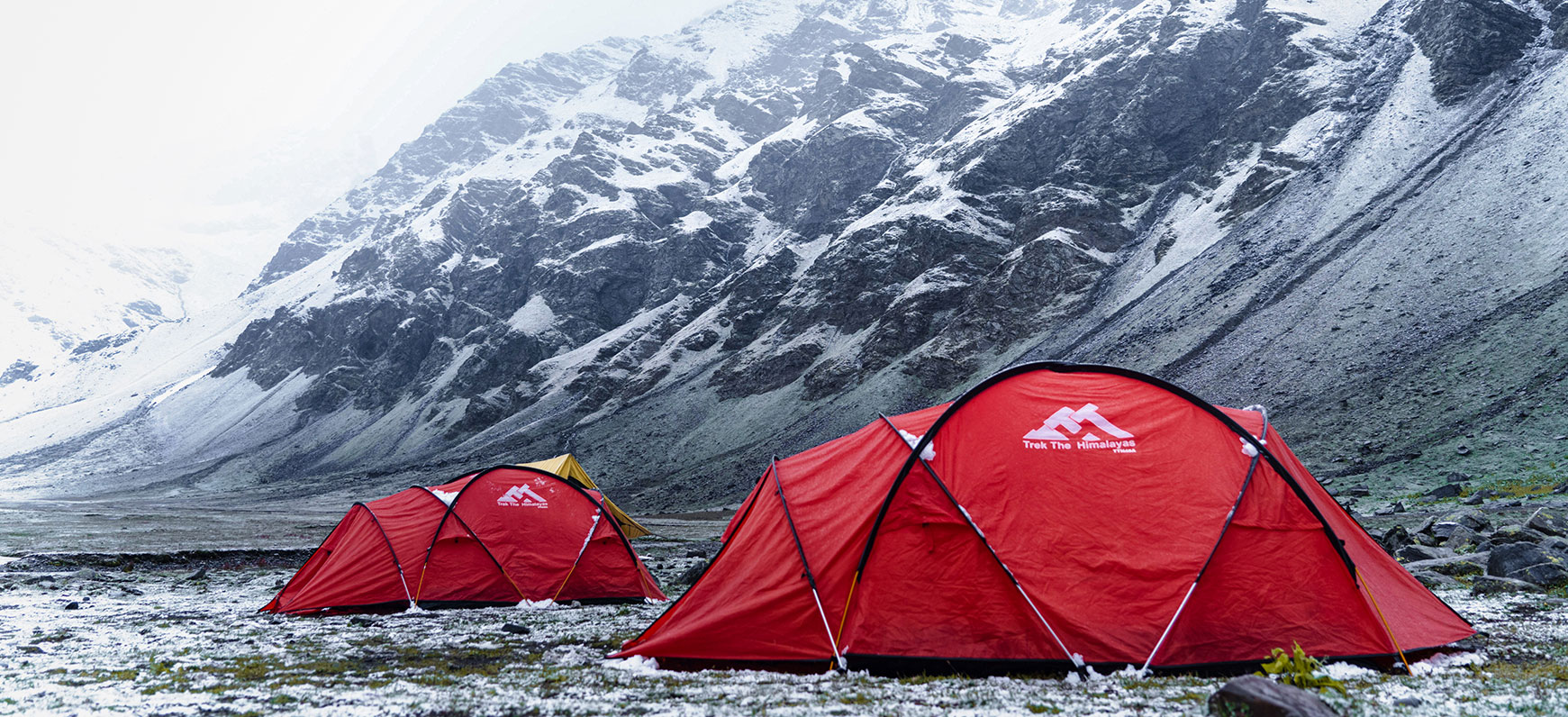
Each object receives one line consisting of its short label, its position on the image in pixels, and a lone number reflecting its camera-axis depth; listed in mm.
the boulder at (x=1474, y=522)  15762
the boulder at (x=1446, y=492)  24359
